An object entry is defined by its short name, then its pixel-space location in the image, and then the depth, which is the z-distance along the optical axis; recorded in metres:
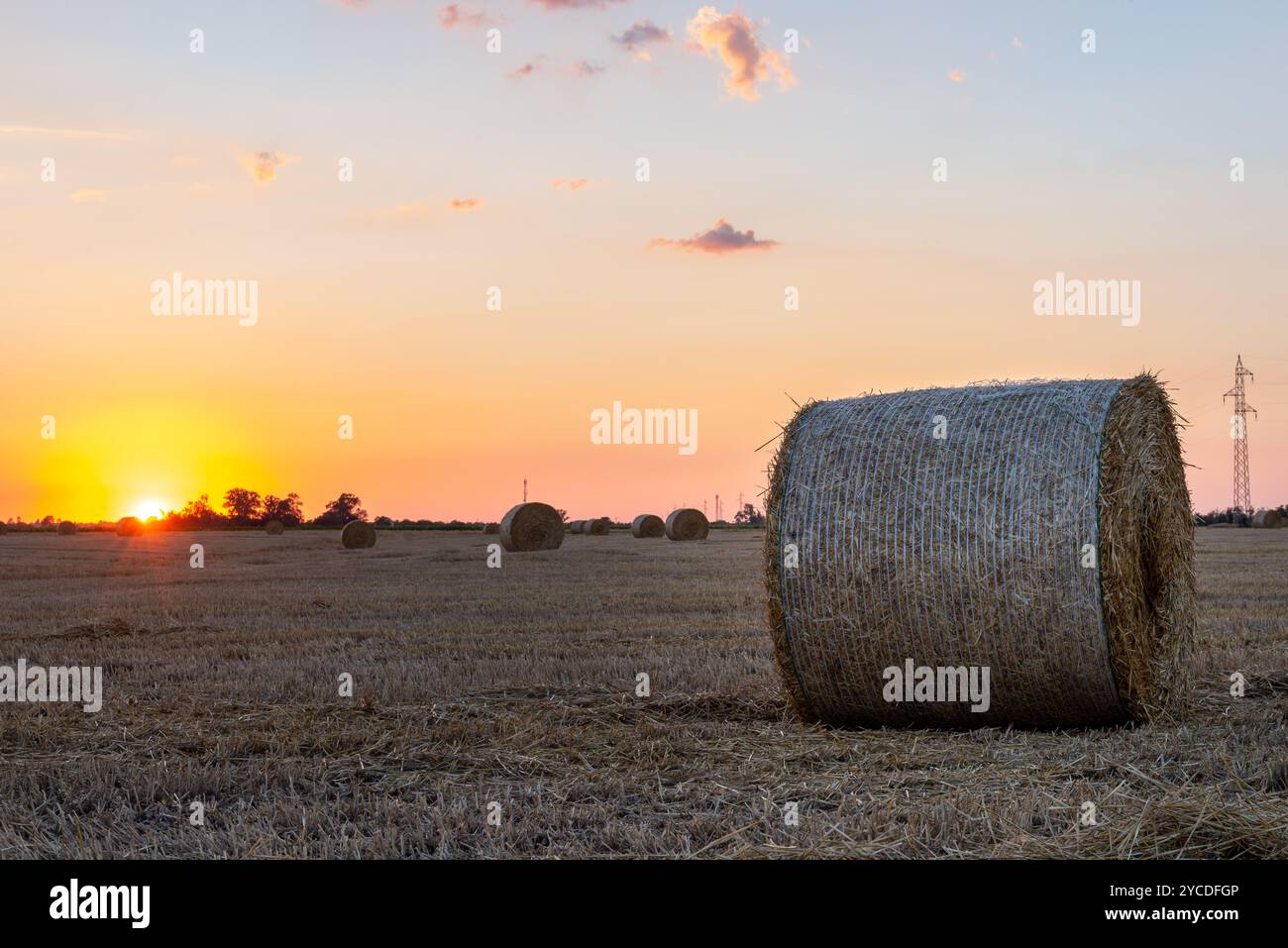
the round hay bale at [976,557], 7.91
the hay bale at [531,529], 33.44
